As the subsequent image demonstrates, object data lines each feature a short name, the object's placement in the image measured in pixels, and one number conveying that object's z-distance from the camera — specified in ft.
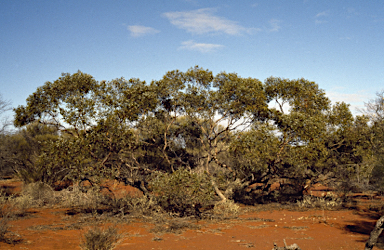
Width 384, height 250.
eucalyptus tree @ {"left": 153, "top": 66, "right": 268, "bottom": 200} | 45.78
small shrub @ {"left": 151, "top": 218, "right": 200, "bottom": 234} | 32.68
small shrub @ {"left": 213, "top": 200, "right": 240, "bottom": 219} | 40.97
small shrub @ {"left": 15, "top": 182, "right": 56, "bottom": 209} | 44.55
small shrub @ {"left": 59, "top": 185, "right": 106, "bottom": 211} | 43.68
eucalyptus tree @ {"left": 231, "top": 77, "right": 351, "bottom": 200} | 44.57
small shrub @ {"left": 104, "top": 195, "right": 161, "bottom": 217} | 39.54
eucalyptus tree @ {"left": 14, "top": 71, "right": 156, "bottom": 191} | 36.75
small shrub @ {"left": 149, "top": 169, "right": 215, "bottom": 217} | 36.88
